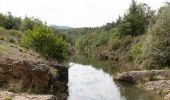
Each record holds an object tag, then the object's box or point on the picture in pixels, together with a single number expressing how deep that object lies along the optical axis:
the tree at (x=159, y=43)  27.24
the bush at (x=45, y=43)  22.72
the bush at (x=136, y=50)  36.16
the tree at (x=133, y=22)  50.21
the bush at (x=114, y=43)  52.14
